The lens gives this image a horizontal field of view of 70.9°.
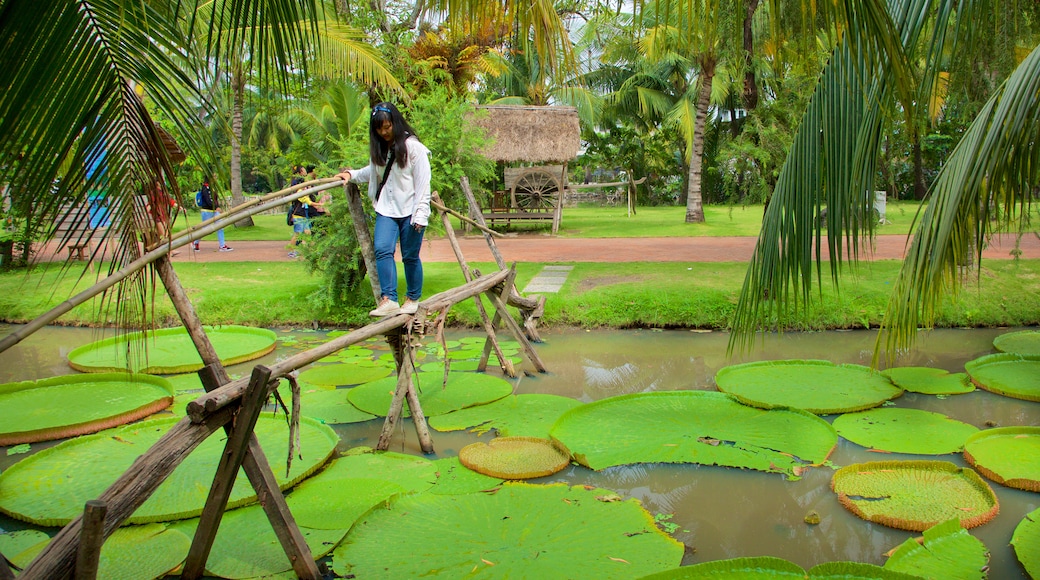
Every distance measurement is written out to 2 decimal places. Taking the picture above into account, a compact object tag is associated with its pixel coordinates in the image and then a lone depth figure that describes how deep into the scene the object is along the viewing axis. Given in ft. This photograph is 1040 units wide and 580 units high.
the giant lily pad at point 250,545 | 9.39
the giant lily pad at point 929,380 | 15.99
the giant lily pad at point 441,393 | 15.89
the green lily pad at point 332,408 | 15.32
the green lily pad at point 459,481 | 11.57
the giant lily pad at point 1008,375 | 15.40
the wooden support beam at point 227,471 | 8.40
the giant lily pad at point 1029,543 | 9.01
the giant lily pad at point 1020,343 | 18.47
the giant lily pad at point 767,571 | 7.95
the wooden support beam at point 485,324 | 17.51
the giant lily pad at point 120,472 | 10.95
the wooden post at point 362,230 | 14.02
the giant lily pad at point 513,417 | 14.30
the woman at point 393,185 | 14.70
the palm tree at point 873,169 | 7.79
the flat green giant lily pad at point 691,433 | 12.53
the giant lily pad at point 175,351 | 19.24
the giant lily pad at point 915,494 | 10.31
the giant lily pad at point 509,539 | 9.07
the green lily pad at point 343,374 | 18.16
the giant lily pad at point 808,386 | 14.93
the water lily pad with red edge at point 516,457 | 12.18
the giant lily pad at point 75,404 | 14.46
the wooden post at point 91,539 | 6.42
